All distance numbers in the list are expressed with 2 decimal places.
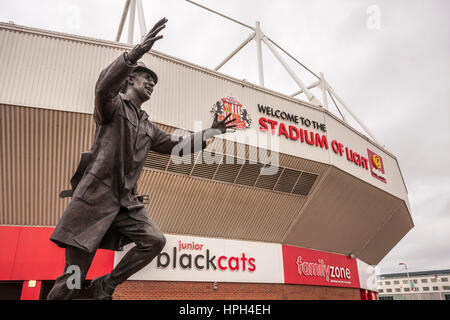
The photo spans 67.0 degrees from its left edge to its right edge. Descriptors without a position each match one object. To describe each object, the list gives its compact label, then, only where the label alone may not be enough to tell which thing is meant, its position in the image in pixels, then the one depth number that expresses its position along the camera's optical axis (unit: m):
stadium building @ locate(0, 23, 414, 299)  11.32
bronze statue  2.91
